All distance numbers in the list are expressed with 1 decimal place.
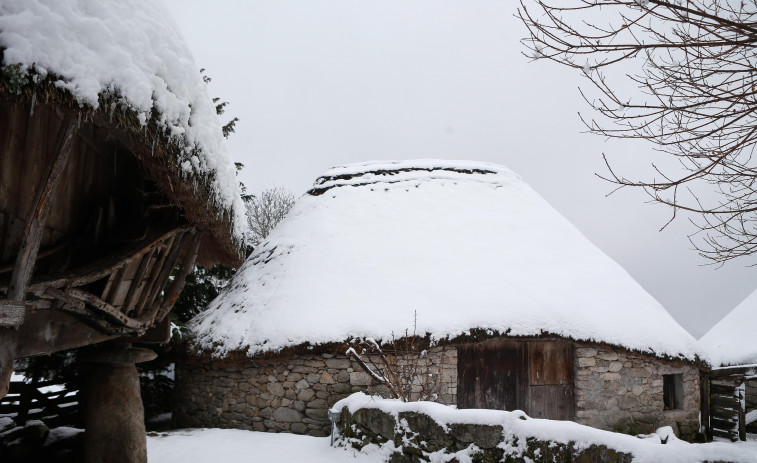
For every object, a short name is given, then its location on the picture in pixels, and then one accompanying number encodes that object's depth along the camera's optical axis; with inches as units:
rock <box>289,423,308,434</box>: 274.5
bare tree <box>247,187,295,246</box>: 949.0
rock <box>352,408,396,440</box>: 178.1
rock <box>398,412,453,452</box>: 153.6
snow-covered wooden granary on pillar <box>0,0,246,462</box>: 92.9
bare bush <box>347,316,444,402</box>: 262.8
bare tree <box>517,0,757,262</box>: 81.9
